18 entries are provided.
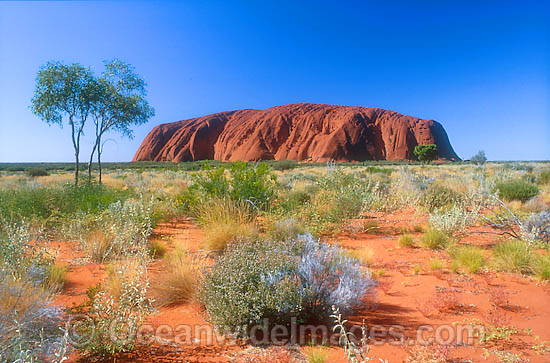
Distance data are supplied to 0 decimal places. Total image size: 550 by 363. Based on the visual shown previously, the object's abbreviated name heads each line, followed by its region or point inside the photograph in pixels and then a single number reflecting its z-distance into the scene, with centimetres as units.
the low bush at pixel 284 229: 509
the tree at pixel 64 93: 1232
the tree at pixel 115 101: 1387
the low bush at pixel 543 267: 357
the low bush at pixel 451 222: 546
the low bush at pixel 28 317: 192
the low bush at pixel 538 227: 463
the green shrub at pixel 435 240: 511
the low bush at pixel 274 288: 250
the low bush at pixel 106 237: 448
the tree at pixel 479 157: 4128
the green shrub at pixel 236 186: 693
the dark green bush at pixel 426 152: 5369
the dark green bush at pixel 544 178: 1231
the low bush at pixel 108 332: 217
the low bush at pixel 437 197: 840
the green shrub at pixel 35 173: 2512
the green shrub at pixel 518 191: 873
